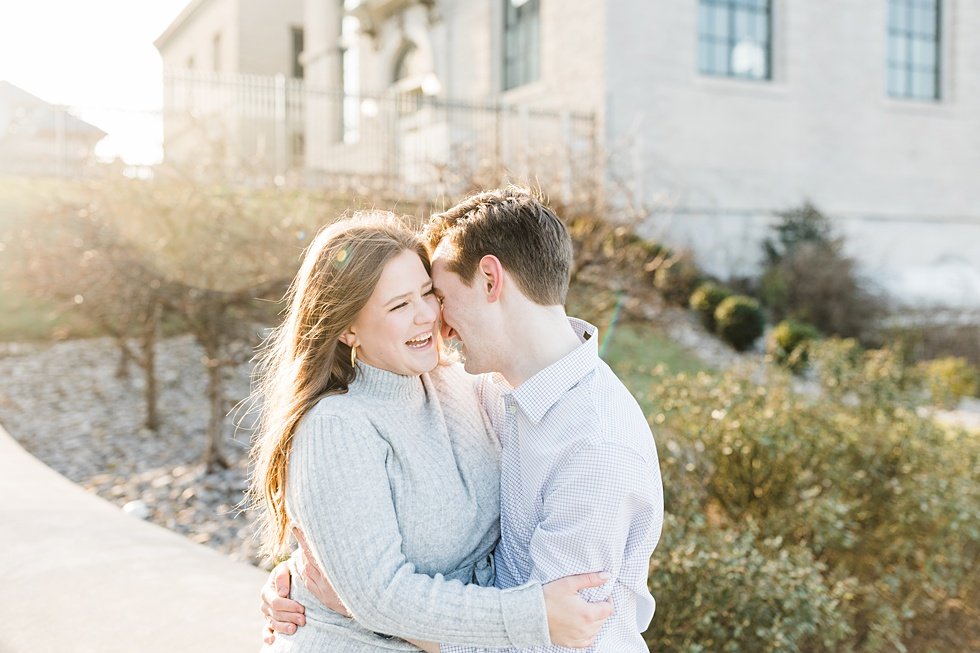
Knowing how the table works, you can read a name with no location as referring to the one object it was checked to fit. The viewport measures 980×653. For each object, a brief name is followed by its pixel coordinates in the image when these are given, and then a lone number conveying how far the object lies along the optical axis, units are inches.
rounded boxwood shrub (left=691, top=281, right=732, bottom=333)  518.6
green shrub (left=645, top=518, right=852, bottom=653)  133.0
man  72.9
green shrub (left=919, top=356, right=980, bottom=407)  437.0
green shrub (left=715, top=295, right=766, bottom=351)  491.8
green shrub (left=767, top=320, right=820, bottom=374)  457.3
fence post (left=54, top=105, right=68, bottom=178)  538.9
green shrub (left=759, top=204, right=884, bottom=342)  532.7
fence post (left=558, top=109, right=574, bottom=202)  302.1
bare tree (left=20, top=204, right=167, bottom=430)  258.5
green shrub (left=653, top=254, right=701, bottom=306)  515.5
